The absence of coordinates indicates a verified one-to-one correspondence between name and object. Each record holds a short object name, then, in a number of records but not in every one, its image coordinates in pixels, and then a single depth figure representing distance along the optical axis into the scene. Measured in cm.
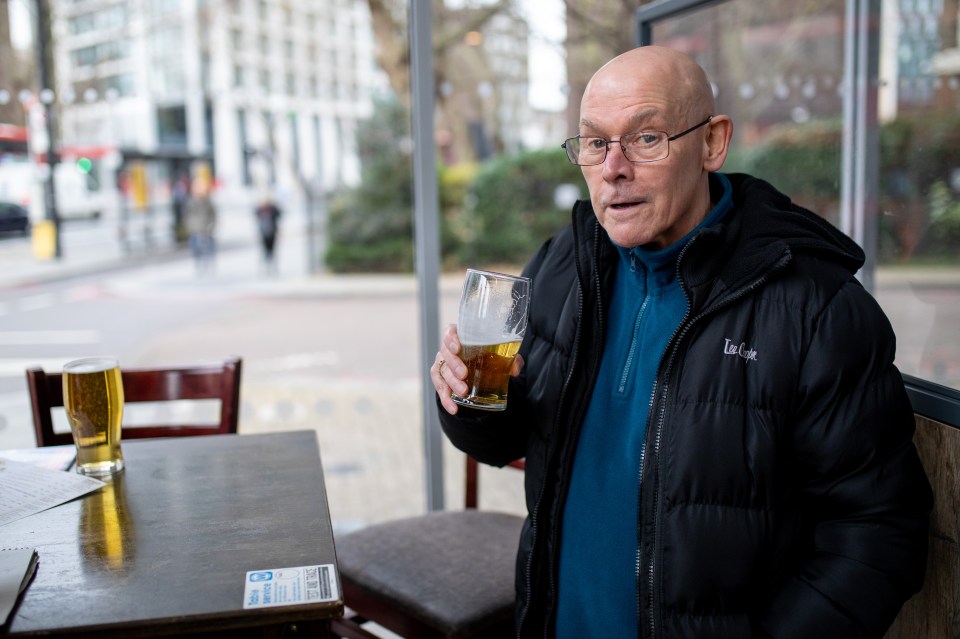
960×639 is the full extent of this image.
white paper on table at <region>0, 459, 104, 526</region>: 148
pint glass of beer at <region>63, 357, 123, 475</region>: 163
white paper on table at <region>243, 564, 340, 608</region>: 113
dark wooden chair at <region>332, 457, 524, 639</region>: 195
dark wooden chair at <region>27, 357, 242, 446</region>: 225
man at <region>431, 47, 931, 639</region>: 133
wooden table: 110
